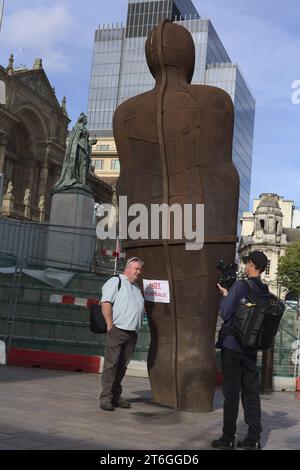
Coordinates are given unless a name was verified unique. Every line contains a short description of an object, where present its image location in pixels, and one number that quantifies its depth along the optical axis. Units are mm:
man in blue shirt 6582
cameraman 5172
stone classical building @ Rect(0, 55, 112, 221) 47462
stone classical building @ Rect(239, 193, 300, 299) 80562
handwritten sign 7184
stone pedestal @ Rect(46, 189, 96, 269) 16984
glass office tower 106625
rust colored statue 6980
